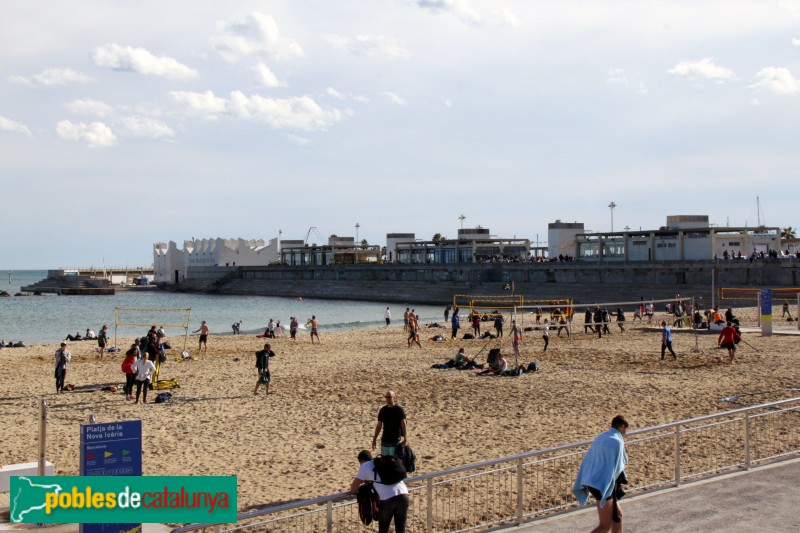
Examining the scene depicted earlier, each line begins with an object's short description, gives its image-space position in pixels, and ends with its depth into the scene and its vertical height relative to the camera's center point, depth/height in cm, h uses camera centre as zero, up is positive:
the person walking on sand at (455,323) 3497 -220
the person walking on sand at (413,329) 3127 -220
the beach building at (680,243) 7094 +266
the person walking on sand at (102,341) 2917 -239
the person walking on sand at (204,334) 3007 -225
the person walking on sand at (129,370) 1797 -210
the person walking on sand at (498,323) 3272 -206
